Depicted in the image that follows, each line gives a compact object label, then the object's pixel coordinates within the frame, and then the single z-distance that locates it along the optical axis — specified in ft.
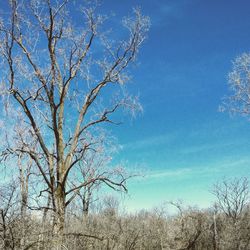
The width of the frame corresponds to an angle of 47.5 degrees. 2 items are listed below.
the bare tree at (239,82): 60.14
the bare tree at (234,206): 152.44
